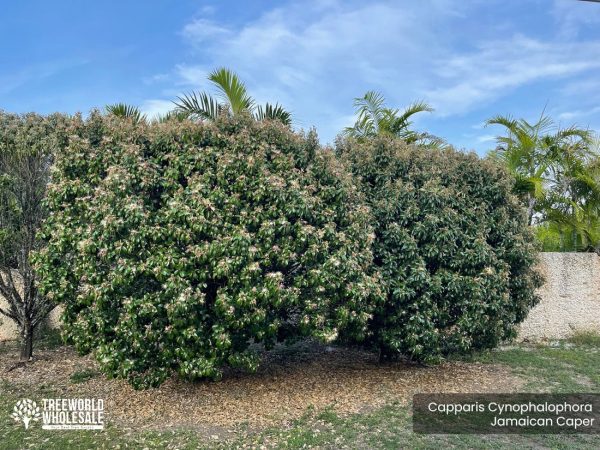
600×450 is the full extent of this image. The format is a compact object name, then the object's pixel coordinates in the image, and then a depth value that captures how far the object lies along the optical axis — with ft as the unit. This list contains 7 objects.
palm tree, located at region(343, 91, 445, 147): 33.30
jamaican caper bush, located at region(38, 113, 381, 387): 16.12
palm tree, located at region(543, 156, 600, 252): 35.04
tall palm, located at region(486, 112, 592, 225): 35.27
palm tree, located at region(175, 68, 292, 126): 27.55
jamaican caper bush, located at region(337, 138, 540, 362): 19.72
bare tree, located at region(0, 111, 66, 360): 22.81
